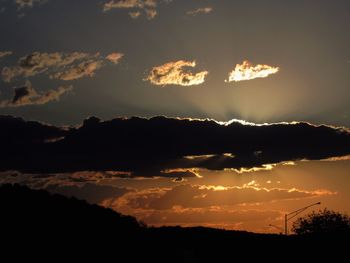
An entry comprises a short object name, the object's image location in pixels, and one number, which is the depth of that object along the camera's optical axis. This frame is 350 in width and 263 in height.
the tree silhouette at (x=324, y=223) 159.12
